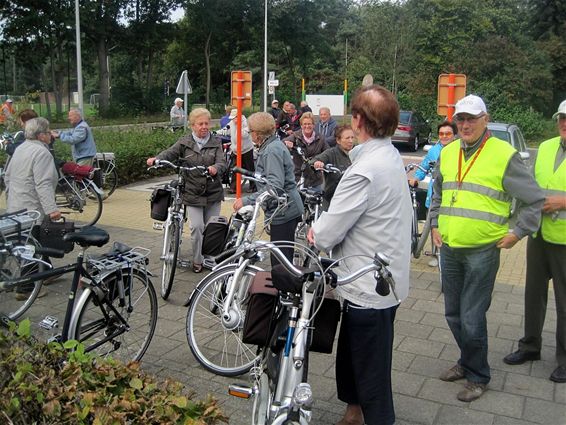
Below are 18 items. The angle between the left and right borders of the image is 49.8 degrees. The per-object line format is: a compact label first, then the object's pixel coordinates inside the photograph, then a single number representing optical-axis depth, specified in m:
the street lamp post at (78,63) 19.94
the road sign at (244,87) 9.52
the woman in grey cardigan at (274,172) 5.29
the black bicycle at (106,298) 3.78
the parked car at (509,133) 12.30
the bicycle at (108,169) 11.52
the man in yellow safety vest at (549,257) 4.14
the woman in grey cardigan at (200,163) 6.34
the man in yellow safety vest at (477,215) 3.79
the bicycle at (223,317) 3.93
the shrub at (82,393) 2.03
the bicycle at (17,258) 4.11
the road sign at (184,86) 19.14
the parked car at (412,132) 23.94
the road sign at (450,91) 8.81
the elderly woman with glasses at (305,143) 9.80
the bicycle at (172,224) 5.88
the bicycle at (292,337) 2.70
